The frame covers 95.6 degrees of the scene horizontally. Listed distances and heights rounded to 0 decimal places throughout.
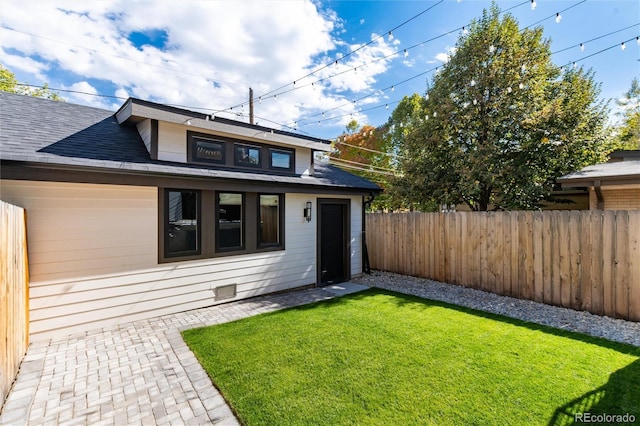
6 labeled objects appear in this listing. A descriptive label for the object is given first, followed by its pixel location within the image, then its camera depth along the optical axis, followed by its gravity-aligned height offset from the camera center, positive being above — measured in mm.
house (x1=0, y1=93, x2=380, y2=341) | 4113 +99
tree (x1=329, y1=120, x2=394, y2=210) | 20750 +5094
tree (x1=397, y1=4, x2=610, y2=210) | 8727 +2836
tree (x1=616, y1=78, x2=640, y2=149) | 20156 +7834
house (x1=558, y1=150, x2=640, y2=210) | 6414 +632
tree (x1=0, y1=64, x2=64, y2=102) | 14844 +7411
